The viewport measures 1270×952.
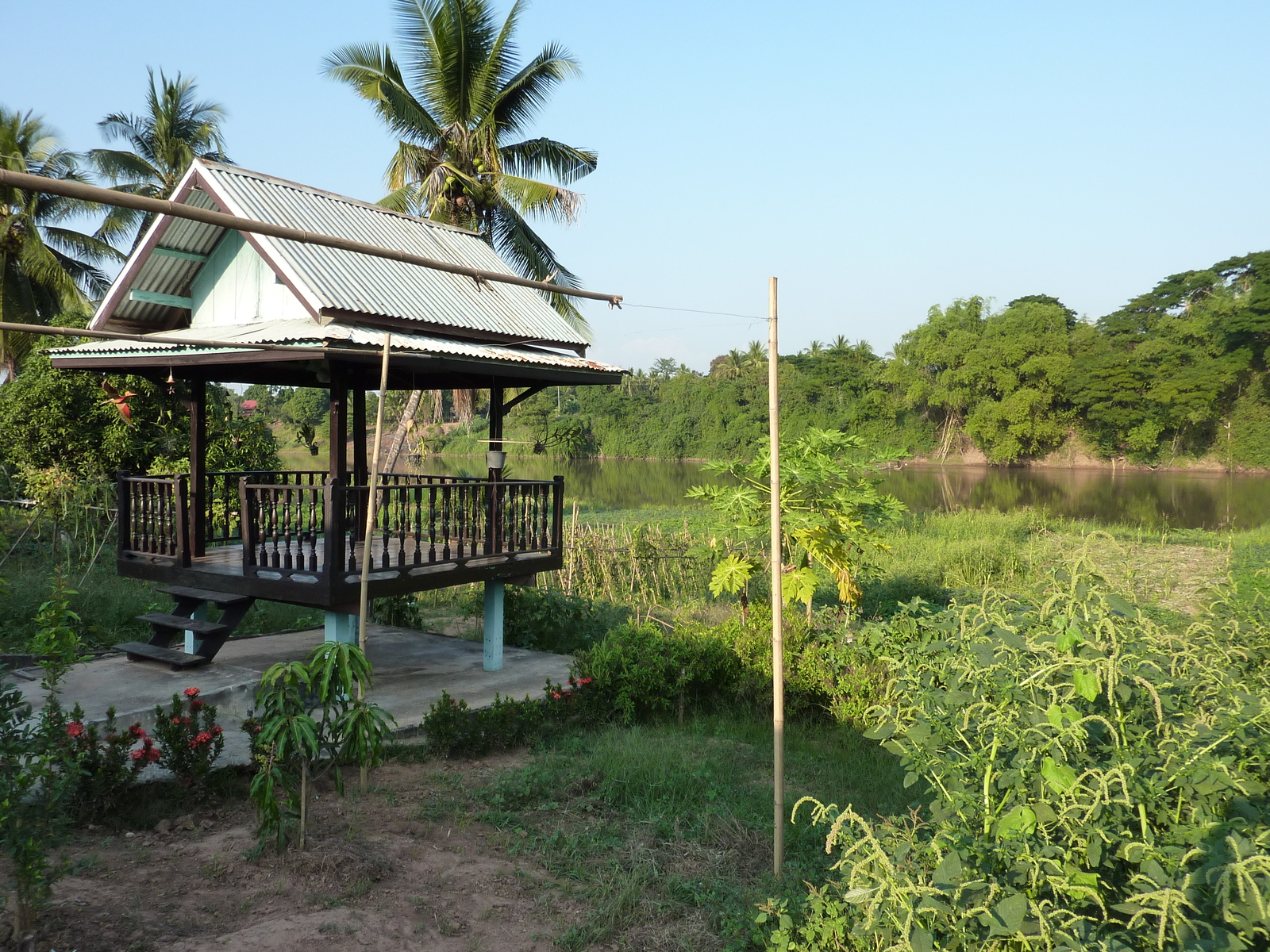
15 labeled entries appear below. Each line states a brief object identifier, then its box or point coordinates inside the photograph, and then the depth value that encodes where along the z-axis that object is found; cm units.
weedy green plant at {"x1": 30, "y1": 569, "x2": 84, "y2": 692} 419
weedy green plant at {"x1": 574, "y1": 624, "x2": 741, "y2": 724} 708
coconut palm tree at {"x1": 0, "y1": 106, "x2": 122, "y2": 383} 2109
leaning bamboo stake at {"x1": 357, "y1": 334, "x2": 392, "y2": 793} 580
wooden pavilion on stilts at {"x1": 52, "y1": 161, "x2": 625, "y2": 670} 707
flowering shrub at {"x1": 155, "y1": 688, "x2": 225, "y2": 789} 513
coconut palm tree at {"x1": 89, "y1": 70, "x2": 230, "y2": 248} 2081
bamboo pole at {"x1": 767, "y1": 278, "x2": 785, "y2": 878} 434
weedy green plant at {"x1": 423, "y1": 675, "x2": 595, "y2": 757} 616
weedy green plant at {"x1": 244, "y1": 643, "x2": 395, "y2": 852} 427
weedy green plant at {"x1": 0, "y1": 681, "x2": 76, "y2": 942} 328
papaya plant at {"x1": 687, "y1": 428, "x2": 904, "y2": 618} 766
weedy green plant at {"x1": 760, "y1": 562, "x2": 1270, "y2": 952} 228
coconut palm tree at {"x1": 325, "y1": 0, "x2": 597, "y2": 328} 1650
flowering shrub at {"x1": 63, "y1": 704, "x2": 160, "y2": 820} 479
